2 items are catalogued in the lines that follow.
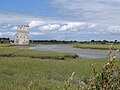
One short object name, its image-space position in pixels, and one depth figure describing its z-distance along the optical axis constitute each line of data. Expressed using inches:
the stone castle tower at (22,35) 7298.2
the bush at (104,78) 174.7
